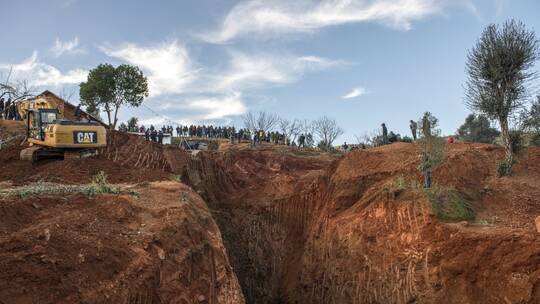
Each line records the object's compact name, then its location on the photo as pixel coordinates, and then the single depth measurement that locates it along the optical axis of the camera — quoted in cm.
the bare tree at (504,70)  2008
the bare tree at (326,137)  5877
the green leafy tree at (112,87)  3928
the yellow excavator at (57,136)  2058
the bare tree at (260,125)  6309
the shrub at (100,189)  1384
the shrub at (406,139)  3486
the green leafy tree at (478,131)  5394
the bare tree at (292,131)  5977
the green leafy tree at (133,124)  4447
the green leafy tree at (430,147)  1803
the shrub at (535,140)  2783
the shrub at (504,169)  1902
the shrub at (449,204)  1587
